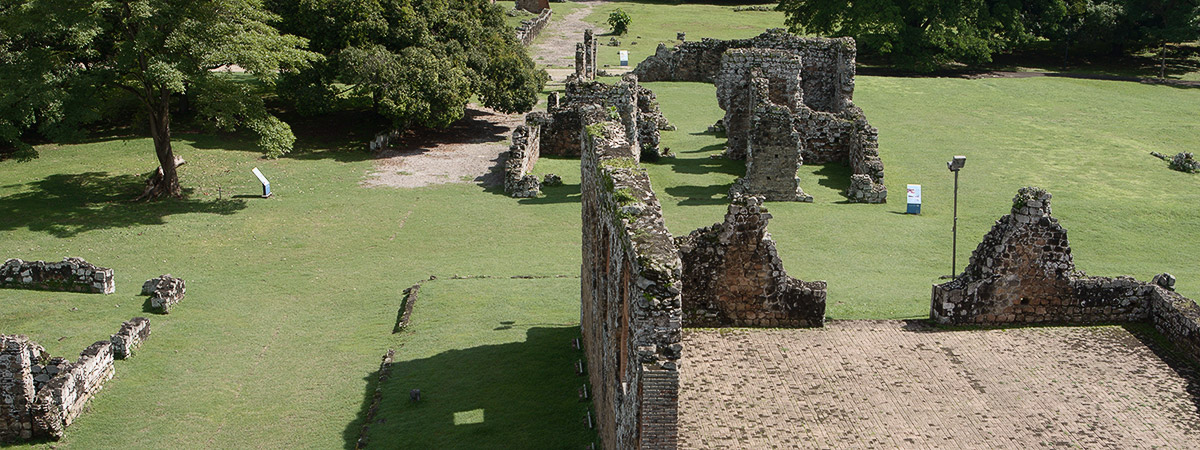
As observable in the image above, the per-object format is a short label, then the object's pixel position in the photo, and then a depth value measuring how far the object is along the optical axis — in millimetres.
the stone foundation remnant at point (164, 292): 22172
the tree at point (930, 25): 49625
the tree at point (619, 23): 60500
